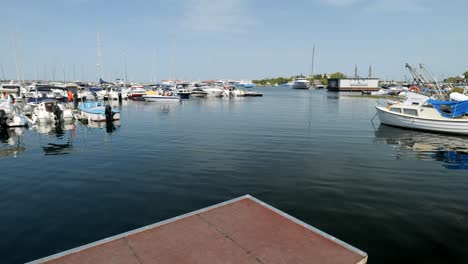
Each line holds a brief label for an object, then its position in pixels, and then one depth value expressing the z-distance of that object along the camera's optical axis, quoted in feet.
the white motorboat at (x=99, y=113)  104.27
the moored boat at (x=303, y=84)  628.32
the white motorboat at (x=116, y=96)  219.78
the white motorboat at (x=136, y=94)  249.55
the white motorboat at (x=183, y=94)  267.39
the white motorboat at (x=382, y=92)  356.87
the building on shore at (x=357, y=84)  410.31
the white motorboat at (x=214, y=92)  303.68
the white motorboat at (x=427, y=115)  77.51
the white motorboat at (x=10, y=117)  89.45
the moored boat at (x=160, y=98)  209.46
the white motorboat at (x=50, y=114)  101.24
